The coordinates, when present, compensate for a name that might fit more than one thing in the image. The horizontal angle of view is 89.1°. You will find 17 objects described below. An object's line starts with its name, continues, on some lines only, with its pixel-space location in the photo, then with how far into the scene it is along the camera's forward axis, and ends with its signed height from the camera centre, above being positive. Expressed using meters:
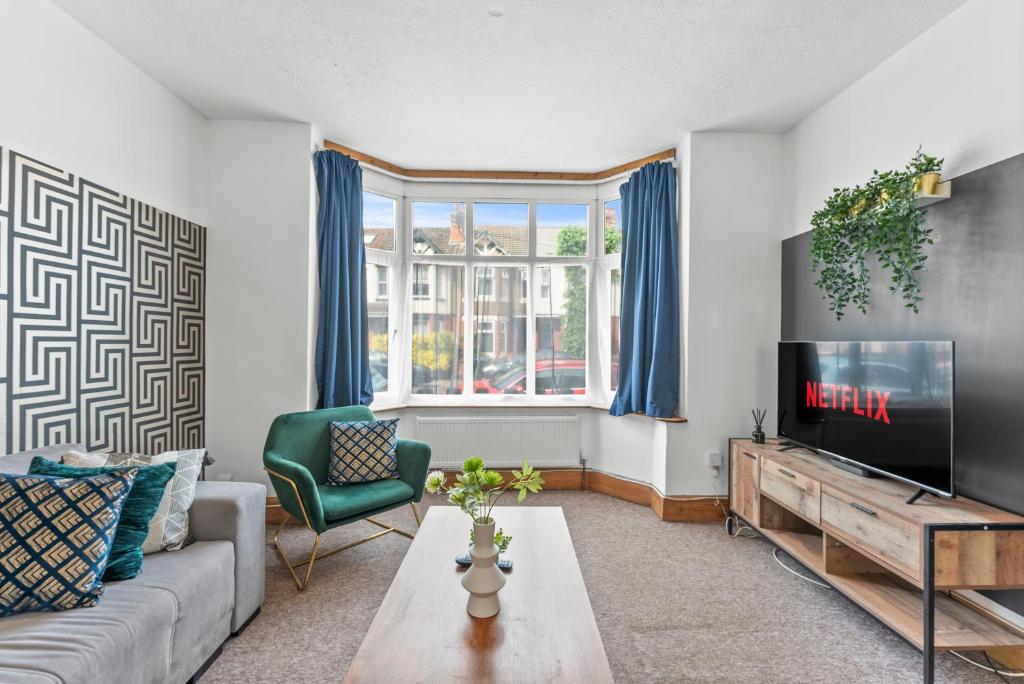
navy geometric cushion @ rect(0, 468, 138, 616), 1.59 -0.63
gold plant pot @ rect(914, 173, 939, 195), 2.31 +0.73
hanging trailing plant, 2.37 +0.56
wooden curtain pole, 4.45 +1.48
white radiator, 4.38 -0.80
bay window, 4.62 +0.43
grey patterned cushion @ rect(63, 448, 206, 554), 2.04 -0.64
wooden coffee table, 1.43 -0.89
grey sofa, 1.43 -0.86
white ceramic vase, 1.69 -0.77
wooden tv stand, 1.90 -0.81
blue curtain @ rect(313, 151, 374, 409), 3.73 +0.43
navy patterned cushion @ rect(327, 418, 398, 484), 3.18 -0.68
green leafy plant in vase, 1.70 -0.61
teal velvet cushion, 1.84 -0.63
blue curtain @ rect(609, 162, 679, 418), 3.88 +0.38
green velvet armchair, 2.72 -0.79
